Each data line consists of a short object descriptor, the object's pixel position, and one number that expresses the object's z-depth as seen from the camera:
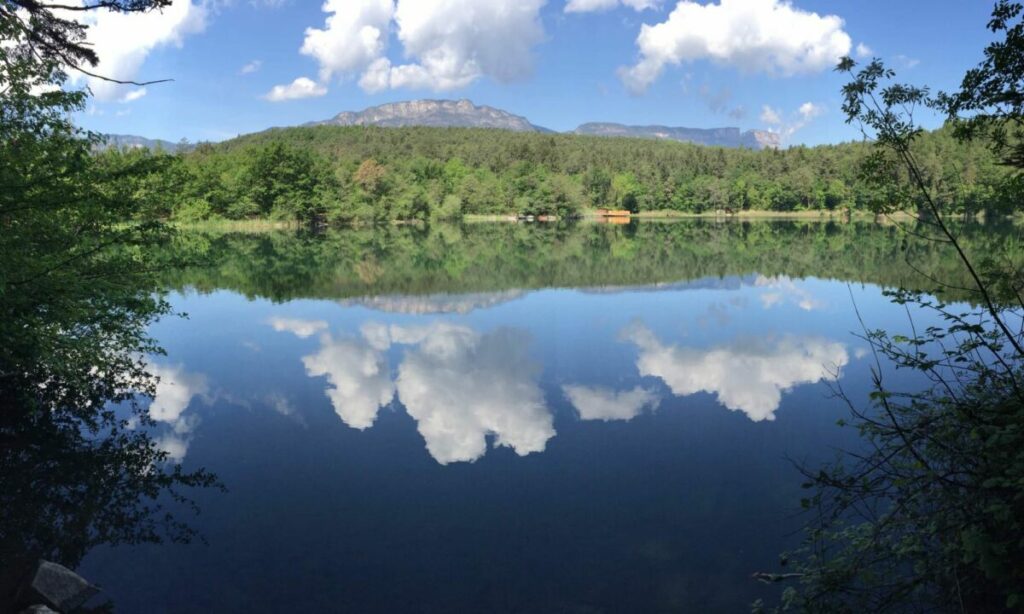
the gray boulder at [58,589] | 6.79
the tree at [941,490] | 5.09
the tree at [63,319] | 8.80
